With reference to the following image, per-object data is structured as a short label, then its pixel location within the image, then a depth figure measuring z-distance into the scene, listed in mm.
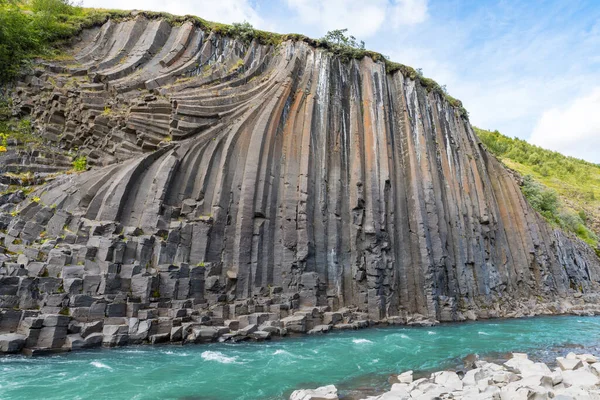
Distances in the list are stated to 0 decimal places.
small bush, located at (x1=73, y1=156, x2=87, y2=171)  20609
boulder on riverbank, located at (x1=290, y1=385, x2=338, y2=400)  8781
